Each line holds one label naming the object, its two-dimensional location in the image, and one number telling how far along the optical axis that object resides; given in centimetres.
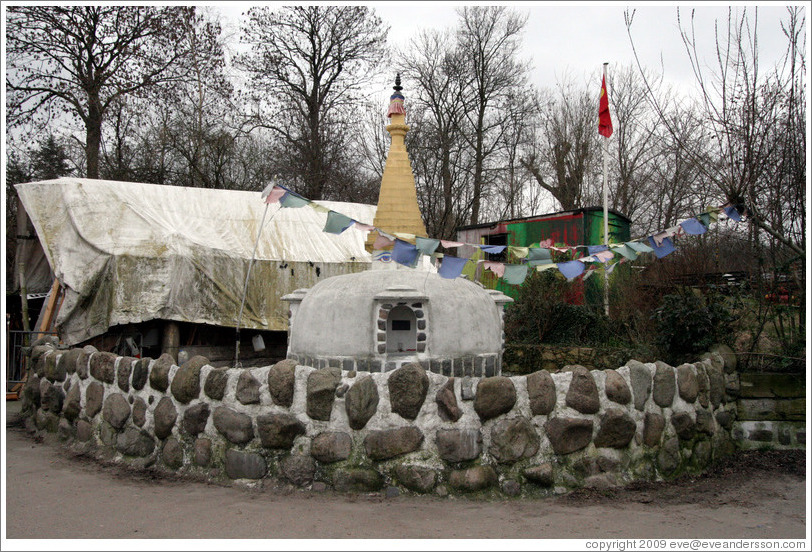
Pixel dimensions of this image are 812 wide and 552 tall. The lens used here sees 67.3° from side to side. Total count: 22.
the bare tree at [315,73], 2253
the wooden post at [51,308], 1246
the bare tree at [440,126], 2334
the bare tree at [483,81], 2355
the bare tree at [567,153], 2272
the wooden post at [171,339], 1298
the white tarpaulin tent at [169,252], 1221
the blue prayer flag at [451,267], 654
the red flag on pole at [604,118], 1422
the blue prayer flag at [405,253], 686
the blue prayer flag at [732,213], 649
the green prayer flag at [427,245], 673
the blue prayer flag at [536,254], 680
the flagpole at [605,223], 1388
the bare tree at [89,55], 1731
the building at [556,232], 1574
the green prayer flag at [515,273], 648
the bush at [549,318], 1376
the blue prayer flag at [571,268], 652
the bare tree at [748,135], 601
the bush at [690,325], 736
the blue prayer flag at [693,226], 688
